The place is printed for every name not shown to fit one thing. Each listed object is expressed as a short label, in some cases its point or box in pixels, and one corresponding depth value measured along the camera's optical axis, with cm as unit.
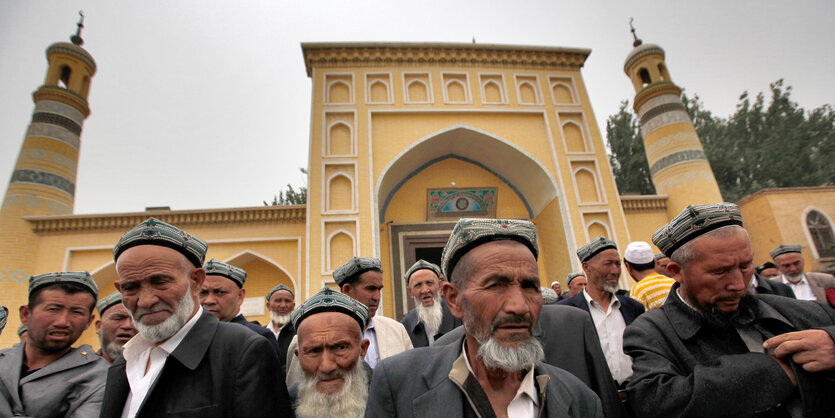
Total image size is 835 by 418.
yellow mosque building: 969
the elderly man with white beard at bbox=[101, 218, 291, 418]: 145
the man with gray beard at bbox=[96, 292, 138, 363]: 269
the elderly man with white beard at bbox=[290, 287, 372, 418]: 187
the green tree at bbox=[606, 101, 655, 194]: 1973
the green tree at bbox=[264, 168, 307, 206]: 2033
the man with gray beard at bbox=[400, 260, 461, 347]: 375
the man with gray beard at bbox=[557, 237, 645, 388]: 256
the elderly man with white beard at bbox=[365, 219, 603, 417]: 121
